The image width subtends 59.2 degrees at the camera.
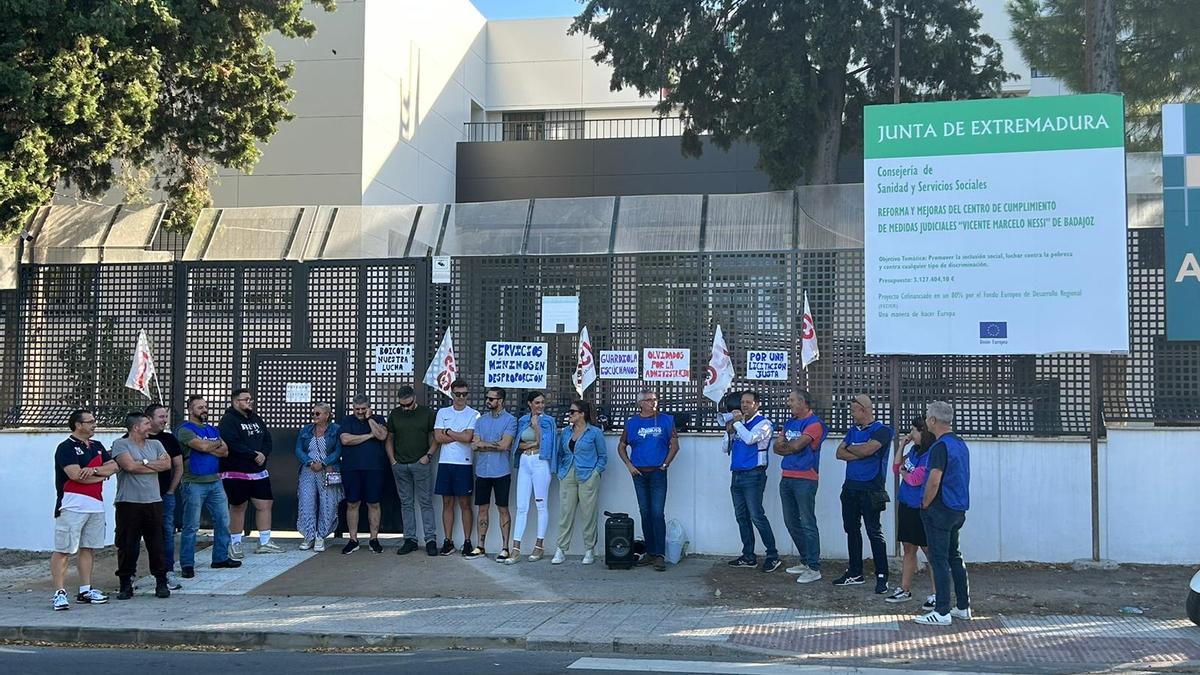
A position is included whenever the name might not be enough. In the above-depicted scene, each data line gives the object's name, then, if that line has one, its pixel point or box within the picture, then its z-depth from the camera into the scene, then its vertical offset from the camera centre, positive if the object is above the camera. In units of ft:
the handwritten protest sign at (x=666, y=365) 39.17 -0.24
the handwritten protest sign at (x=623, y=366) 39.52 -0.29
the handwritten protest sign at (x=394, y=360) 41.16 -0.10
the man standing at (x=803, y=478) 34.04 -3.88
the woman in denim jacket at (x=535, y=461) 37.83 -3.71
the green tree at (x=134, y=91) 37.42 +10.50
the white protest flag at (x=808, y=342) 37.91 +0.61
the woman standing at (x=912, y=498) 29.53 -3.90
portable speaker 35.96 -6.26
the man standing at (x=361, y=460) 38.81 -3.78
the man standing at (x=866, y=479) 32.14 -3.71
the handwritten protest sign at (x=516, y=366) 40.24 -0.30
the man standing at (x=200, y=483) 35.22 -4.29
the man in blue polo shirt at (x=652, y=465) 36.45 -3.71
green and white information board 34.73 +4.46
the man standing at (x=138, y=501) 32.01 -4.42
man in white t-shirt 38.22 -3.33
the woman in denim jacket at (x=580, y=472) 37.45 -4.03
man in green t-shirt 38.81 -3.73
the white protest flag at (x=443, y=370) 40.50 -0.47
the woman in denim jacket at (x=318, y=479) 39.32 -4.56
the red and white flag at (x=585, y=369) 39.63 -0.41
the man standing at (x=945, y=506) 27.94 -3.89
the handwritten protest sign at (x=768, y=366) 38.42 -0.26
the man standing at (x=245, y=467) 37.45 -3.95
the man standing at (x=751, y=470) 35.29 -3.77
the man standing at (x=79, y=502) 30.91 -4.32
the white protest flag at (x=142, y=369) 42.09 -0.50
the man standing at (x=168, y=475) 33.88 -3.81
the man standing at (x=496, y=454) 37.99 -3.47
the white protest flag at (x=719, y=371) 38.65 -0.45
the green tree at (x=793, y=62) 56.13 +16.54
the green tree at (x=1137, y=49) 56.47 +17.43
